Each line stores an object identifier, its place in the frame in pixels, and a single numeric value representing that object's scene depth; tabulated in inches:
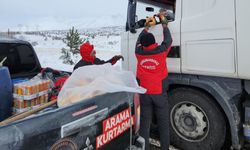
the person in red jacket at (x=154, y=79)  136.4
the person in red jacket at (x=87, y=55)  163.8
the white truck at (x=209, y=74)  118.8
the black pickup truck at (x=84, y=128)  55.6
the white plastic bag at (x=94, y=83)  82.5
